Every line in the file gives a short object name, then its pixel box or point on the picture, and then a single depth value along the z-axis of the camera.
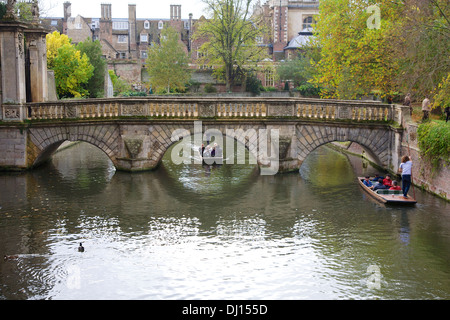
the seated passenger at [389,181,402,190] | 21.48
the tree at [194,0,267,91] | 57.94
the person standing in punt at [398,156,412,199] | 20.33
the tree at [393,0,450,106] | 25.03
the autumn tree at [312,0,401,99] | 32.06
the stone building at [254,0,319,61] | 86.06
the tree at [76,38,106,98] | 57.34
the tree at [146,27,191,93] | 66.31
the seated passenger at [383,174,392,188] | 22.14
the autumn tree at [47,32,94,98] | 49.28
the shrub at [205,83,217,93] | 68.81
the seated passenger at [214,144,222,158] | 30.48
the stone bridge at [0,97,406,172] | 26.02
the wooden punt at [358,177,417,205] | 20.23
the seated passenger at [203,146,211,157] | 30.25
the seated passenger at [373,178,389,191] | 21.83
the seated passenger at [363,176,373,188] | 22.76
